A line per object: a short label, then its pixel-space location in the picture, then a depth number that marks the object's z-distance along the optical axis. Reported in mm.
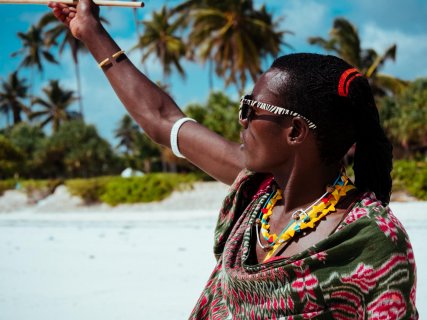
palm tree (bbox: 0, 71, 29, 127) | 56812
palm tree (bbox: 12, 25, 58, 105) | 53594
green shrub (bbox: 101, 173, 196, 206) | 20719
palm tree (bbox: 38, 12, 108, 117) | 43312
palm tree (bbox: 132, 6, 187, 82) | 39094
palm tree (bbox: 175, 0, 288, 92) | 31422
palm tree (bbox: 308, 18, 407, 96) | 31125
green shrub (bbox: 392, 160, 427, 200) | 15023
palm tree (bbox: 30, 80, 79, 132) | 52562
